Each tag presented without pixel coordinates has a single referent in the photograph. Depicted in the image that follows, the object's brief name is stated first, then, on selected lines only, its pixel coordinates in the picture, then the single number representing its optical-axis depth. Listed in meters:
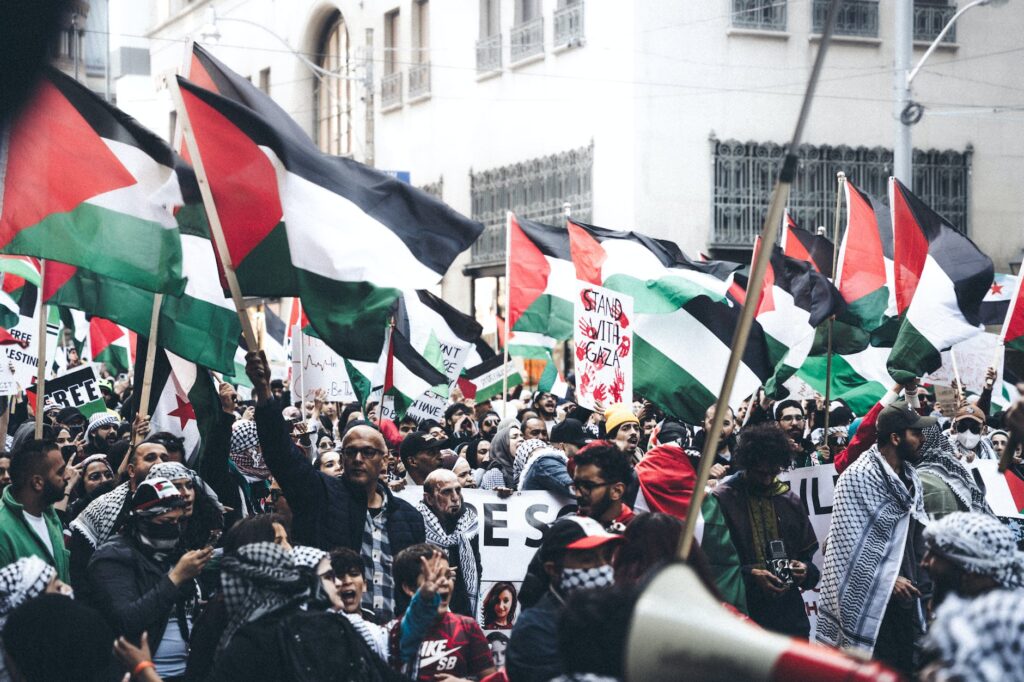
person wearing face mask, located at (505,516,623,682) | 4.89
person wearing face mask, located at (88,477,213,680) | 5.75
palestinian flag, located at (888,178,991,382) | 11.25
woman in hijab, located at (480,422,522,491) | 10.91
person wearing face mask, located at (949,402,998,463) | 12.87
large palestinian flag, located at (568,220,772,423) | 11.48
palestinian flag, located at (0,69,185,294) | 7.56
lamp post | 20.28
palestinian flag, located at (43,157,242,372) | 8.80
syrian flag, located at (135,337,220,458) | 9.29
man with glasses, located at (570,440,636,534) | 6.55
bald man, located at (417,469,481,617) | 7.43
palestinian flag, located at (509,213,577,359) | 14.60
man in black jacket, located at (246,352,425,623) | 6.39
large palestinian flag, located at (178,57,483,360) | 7.35
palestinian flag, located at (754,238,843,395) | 12.61
